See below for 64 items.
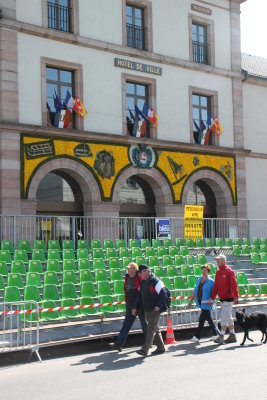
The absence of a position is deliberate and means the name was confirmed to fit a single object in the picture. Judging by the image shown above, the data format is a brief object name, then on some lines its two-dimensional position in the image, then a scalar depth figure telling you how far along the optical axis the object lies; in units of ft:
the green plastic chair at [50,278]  45.20
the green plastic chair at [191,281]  51.70
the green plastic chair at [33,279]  44.58
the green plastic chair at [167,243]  69.68
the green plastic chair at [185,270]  55.01
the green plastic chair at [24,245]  58.70
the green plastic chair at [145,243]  65.96
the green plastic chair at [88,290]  44.91
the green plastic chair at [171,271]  54.39
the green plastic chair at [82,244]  61.75
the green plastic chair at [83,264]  52.37
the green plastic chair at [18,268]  47.60
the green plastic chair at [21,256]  53.22
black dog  40.42
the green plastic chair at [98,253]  58.13
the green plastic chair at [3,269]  47.02
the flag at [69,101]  73.36
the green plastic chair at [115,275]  50.16
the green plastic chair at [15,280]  44.09
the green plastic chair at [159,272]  52.03
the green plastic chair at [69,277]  47.30
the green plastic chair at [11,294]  39.47
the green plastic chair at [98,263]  53.11
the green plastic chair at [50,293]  42.86
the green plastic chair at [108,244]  64.09
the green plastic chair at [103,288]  45.47
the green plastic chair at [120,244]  65.41
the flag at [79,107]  73.92
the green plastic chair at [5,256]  52.80
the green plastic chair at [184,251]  66.39
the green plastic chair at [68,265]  51.42
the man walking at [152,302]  37.55
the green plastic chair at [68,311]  41.78
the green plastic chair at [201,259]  62.81
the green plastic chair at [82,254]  55.83
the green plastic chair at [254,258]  68.13
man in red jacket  41.65
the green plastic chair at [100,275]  49.34
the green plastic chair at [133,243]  65.36
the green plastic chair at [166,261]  59.21
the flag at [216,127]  89.25
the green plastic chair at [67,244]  60.44
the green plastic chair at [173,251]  65.26
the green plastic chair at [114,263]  53.72
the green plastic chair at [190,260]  61.35
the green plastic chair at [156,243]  68.12
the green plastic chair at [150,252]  61.79
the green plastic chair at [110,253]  58.75
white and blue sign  73.93
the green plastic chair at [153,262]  56.34
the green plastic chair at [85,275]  47.93
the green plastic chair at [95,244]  63.03
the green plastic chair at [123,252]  59.72
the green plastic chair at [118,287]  46.83
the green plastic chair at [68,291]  43.45
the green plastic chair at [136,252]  59.44
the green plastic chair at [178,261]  60.56
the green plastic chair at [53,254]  54.70
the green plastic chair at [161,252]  63.30
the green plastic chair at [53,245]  60.04
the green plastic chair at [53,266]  50.66
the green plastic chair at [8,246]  57.31
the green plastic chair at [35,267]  48.70
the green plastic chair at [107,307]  43.34
